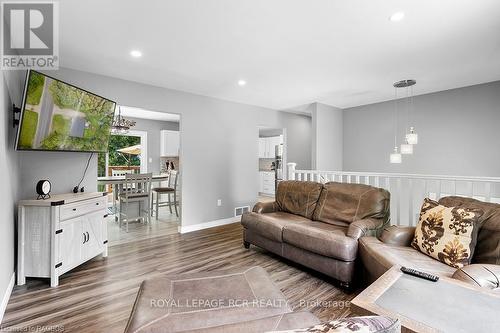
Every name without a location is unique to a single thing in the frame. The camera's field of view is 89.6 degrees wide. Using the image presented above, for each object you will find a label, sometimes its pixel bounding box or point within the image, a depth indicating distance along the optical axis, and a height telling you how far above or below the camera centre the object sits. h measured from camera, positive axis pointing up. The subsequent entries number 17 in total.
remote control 1.47 -0.66
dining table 4.64 -0.29
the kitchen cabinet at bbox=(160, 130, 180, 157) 7.22 +0.65
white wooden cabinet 2.46 -0.73
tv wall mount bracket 2.42 +0.52
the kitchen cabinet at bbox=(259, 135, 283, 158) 8.40 +0.69
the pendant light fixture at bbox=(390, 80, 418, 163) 3.49 +1.01
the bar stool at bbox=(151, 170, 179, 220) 5.52 -0.53
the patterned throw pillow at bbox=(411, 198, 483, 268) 1.91 -0.55
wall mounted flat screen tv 2.32 +0.51
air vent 5.11 -0.92
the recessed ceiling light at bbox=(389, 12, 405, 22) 2.09 +1.26
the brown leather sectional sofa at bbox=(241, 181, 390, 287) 2.47 -0.69
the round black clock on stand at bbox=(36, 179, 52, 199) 2.62 -0.25
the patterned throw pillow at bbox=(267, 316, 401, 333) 0.57 -0.37
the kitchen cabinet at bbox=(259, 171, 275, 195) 8.61 -0.60
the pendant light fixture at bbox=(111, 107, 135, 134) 5.18 +0.86
